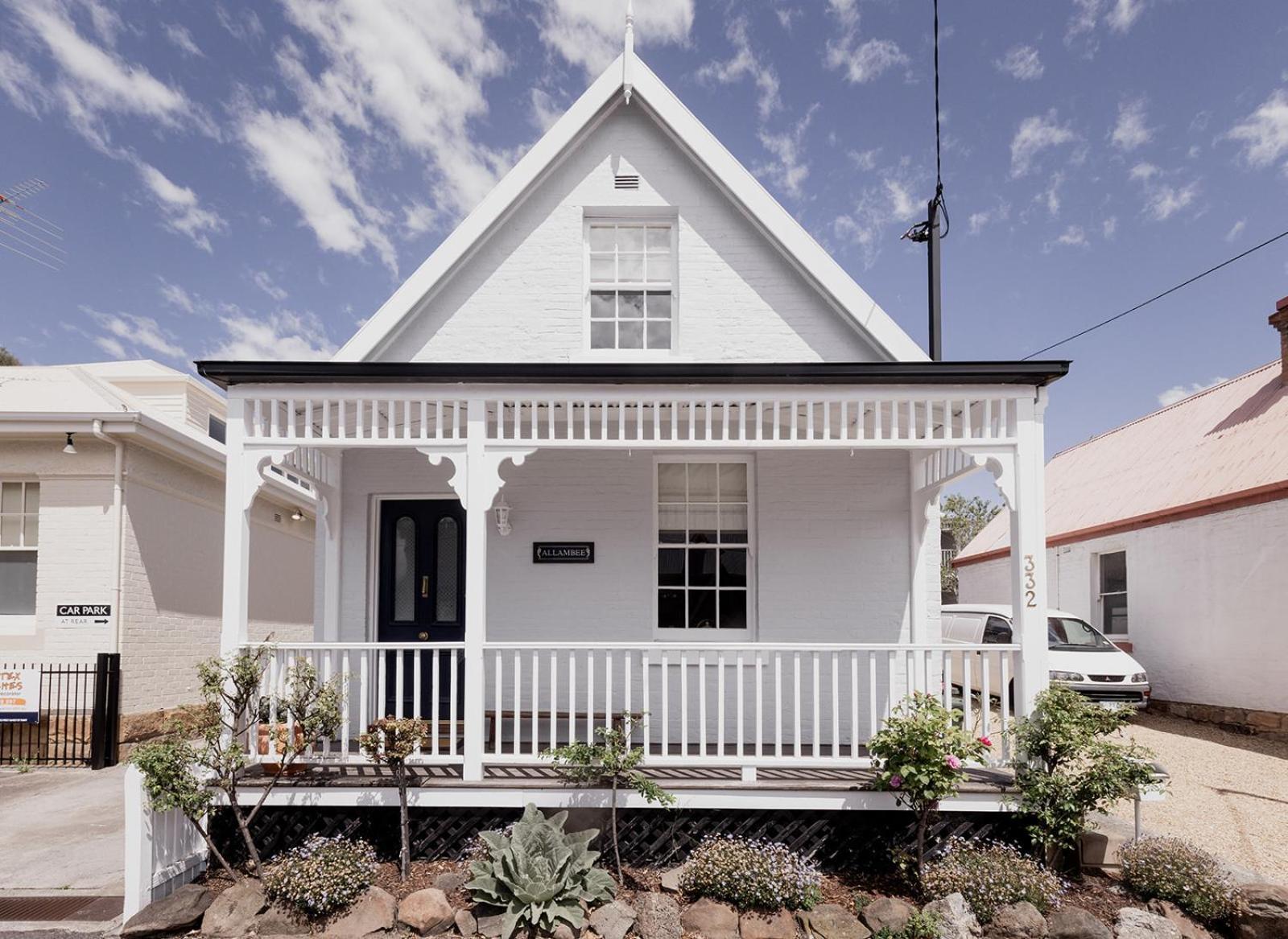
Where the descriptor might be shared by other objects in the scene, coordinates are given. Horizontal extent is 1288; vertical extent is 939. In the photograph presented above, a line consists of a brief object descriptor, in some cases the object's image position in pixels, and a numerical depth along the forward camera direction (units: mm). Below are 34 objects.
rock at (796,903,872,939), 5188
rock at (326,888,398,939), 5168
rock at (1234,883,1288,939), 5191
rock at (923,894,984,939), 5094
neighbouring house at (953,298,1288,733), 10922
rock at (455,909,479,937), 5199
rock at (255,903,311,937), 5250
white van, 11750
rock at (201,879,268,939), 5215
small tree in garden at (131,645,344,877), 5371
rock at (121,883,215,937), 5074
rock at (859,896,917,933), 5207
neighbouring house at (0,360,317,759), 9648
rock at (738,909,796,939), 5207
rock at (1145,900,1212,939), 5258
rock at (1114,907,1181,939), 5129
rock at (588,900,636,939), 5152
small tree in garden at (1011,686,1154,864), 5535
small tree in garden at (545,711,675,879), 5617
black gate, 9359
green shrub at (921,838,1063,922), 5328
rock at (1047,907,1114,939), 5086
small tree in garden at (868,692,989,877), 5477
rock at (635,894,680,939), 5141
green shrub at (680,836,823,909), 5395
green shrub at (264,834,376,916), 5293
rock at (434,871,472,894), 5578
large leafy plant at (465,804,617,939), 5121
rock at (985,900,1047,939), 5133
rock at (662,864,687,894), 5602
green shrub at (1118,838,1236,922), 5367
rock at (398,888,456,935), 5188
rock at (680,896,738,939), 5230
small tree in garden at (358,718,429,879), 5609
